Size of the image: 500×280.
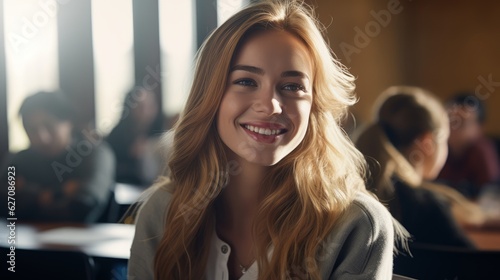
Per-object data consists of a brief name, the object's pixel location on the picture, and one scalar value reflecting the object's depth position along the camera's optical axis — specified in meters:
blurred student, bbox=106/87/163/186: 4.44
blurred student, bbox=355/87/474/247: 2.10
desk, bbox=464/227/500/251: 2.21
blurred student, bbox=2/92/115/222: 2.63
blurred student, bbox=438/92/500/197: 3.97
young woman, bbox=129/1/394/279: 1.24
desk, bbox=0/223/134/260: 1.95
